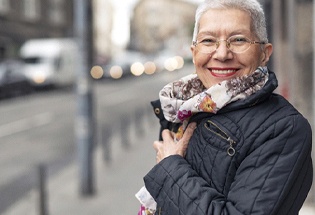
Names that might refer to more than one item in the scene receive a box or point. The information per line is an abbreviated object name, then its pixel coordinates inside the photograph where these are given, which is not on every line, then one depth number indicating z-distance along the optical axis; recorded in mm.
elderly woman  1430
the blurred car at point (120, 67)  36375
